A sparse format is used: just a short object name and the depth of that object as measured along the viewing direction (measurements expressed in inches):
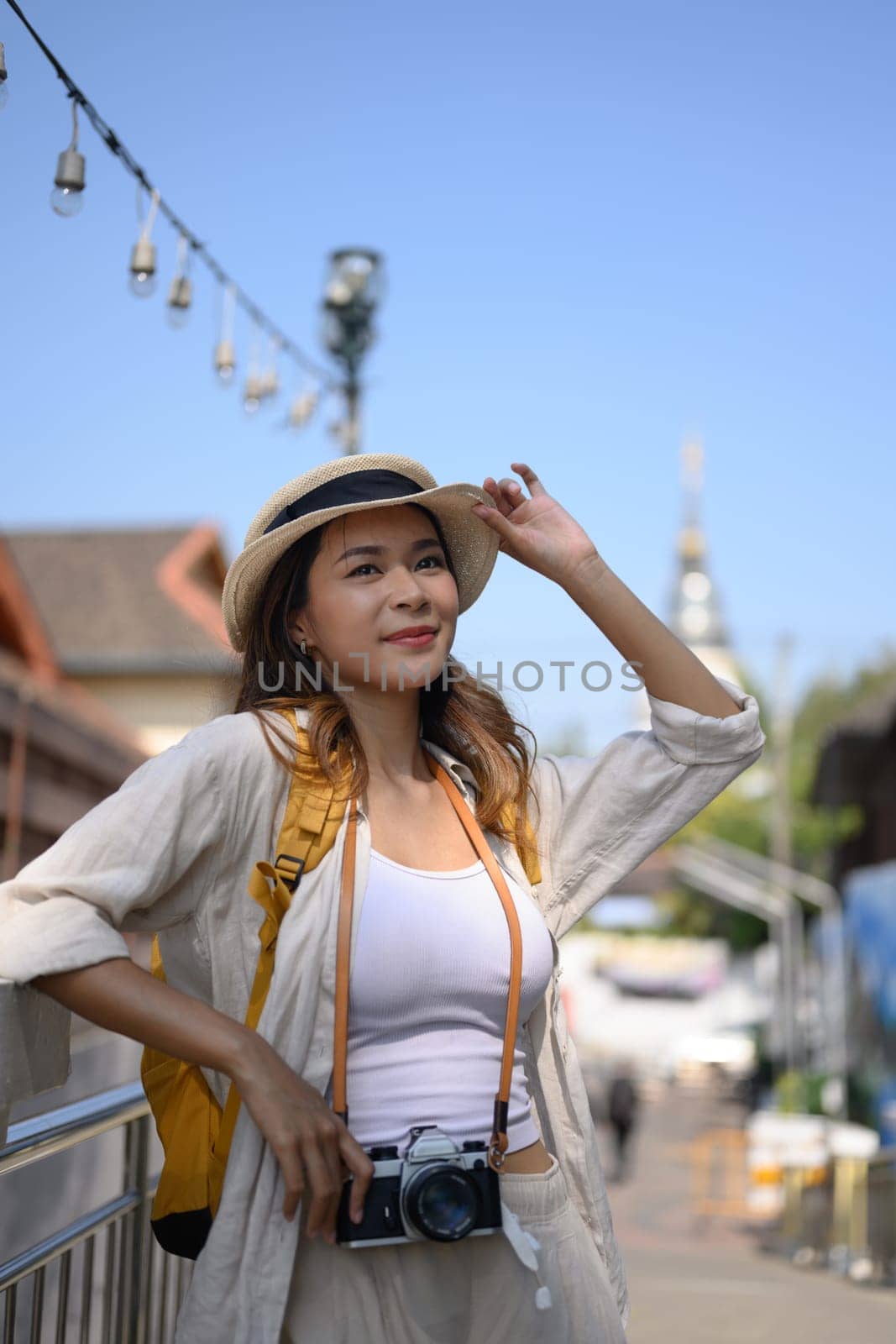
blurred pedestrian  796.6
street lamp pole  294.4
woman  67.2
